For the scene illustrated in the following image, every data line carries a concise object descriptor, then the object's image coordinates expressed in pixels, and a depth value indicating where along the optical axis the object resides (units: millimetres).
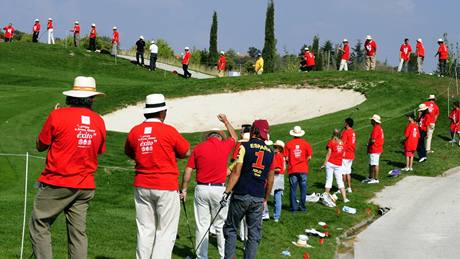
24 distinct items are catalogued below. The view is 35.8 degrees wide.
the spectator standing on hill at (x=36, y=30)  51522
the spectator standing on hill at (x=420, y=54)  34888
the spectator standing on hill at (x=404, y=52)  35281
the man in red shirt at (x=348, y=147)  17344
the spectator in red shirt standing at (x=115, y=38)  48125
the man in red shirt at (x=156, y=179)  8250
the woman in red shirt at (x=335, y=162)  16000
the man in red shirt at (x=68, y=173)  7527
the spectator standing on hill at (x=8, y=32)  52438
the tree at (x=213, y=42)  65625
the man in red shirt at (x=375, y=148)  18547
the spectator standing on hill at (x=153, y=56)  43425
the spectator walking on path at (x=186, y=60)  43391
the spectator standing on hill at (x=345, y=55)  36750
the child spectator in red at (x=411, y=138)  19875
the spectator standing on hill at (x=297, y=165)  14820
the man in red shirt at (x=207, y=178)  10148
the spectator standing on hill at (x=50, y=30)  50594
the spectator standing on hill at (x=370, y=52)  35125
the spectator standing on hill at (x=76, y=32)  49062
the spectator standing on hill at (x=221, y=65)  43625
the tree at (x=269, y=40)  61125
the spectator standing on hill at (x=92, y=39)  50194
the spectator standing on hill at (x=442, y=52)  33438
